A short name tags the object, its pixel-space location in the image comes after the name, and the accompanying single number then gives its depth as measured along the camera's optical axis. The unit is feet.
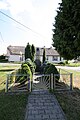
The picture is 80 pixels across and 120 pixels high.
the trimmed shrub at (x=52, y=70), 15.41
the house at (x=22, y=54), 74.75
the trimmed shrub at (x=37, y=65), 31.24
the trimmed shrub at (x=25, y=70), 14.94
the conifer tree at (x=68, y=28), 11.61
